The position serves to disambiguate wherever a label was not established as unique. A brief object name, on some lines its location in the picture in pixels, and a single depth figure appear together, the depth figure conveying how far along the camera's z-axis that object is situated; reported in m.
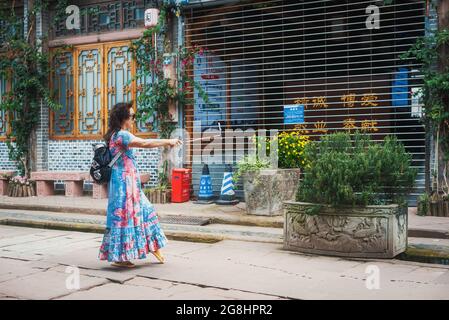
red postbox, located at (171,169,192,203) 12.02
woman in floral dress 6.49
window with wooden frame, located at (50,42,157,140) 13.32
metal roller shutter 10.81
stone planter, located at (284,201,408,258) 6.96
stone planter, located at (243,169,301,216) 9.94
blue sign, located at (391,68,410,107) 10.80
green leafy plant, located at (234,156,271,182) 9.98
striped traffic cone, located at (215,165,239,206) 11.54
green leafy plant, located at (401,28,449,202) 9.56
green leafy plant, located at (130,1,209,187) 12.30
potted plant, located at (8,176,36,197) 13.71
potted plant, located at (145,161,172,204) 12.05
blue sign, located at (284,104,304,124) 11.91
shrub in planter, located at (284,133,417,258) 6.98
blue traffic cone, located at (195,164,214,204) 11.81
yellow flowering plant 10.31
